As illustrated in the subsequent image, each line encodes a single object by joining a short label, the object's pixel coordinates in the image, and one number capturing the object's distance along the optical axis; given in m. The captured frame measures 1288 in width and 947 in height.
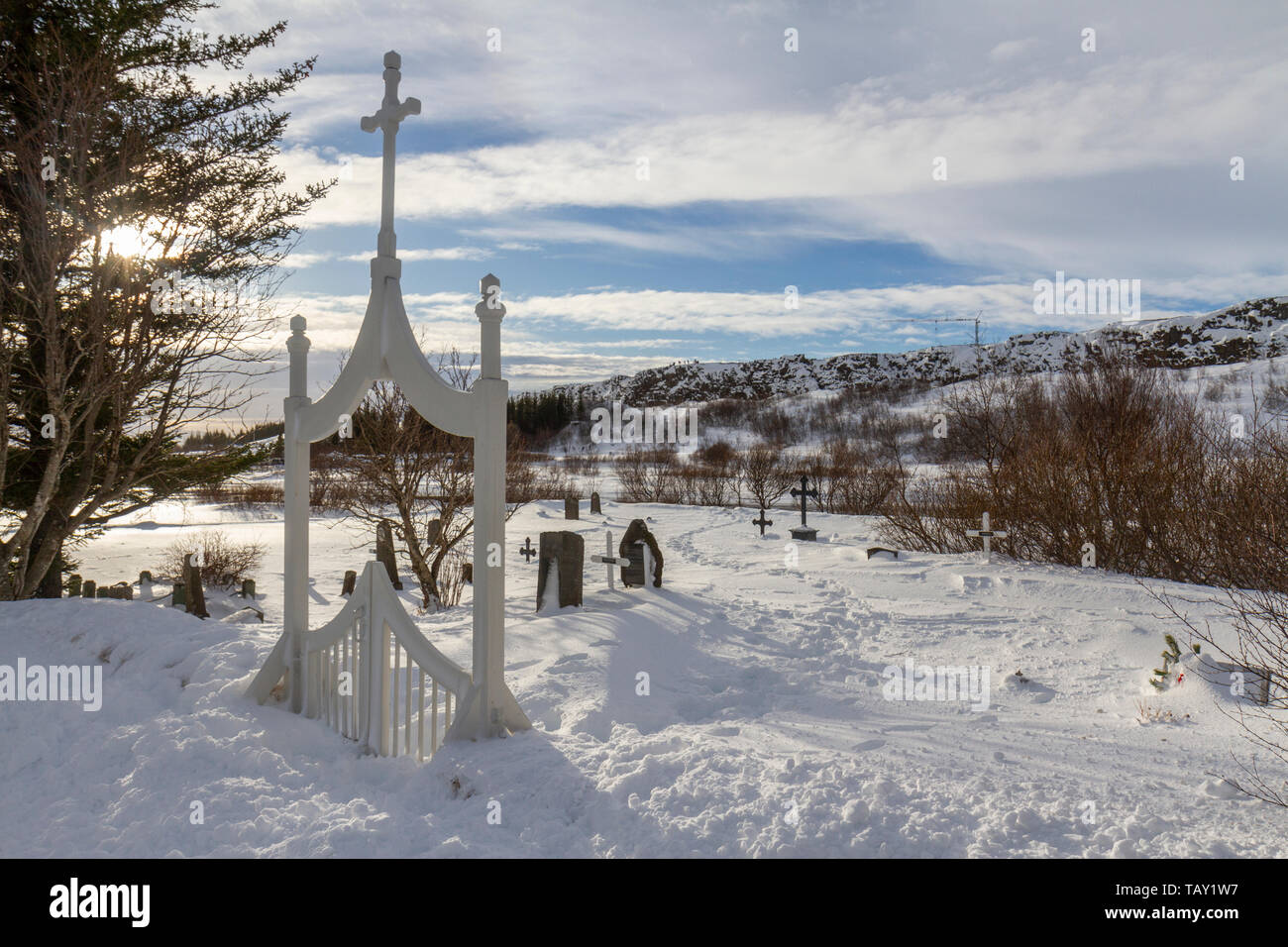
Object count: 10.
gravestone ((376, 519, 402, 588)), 12.48
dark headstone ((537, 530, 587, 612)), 8.10
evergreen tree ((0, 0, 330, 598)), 7.51
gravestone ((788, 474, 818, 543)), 15.41
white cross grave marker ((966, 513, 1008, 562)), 10.34
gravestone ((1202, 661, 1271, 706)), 5.01
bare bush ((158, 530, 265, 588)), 15.26
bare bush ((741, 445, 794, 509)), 24.98
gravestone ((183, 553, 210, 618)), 11.61
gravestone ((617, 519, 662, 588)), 9.72
